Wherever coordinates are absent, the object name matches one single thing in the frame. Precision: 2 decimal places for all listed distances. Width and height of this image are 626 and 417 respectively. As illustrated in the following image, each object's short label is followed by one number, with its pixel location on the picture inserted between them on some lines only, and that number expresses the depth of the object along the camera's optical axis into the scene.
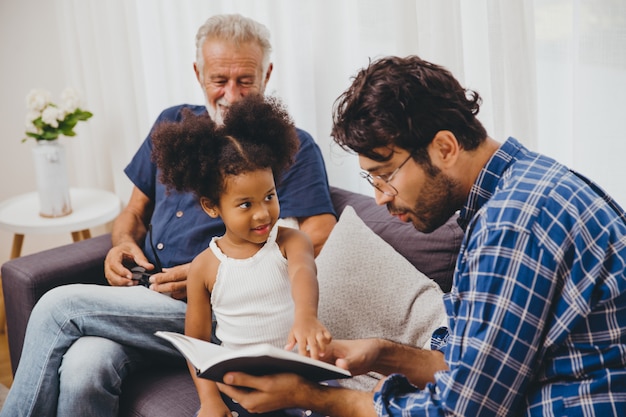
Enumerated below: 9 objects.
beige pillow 1.92
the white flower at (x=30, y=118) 3.07
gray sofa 2.01
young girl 1.73
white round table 3.03
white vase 3.10
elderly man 2.05
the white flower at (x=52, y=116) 3.04
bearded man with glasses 1.22
